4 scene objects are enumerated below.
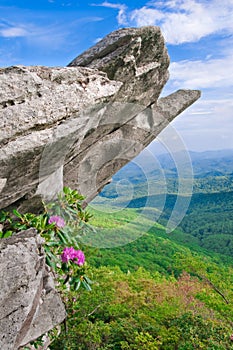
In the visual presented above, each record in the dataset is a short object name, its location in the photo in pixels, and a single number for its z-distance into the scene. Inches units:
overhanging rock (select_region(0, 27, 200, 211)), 195.2
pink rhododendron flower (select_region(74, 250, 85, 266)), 229.7
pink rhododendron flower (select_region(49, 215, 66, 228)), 213.0
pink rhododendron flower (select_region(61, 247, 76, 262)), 224.1
